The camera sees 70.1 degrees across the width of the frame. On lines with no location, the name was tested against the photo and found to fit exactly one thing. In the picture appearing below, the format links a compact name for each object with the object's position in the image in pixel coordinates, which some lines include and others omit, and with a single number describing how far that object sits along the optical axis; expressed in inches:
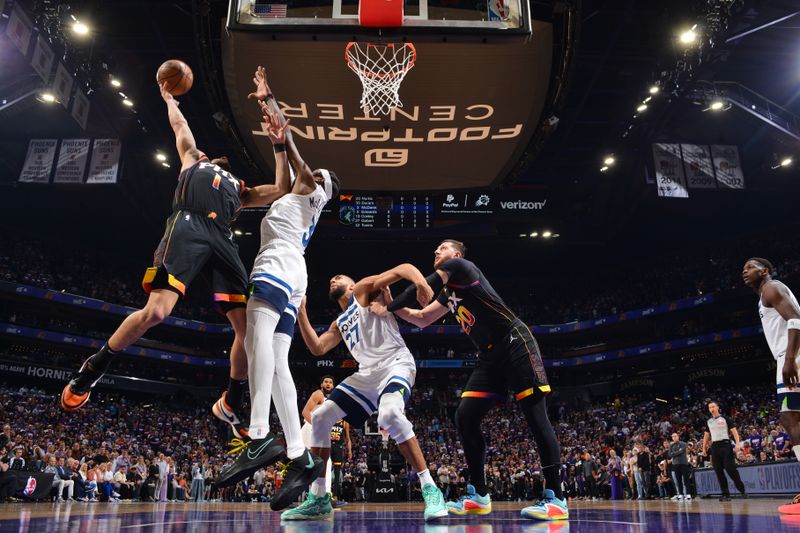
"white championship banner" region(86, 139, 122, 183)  760.0
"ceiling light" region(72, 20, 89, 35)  563.8
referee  423.8
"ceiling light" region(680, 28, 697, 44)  572.1
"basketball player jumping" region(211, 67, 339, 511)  131.6
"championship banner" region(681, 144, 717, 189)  778.2
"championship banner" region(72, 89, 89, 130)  650.0
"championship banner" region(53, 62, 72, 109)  602.5
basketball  169.5
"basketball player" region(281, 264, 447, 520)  168.4
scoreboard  764.6
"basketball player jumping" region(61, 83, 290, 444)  133.6
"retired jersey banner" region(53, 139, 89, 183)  772.6
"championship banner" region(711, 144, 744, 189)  780.0
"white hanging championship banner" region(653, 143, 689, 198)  765.9
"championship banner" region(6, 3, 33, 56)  511.8
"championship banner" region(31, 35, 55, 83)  562.6
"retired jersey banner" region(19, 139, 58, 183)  776.9
